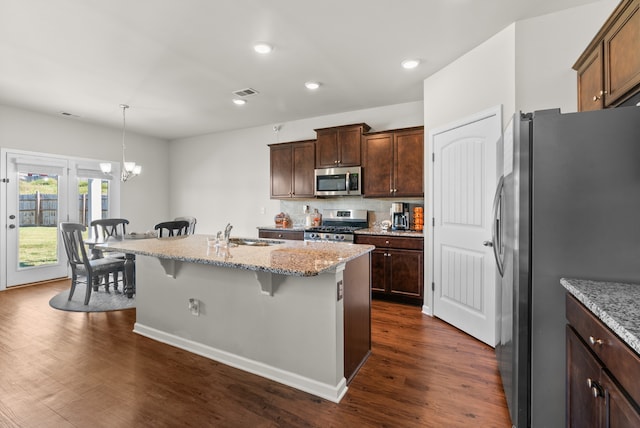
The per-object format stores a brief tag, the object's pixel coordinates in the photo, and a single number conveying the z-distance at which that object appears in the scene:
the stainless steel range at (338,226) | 4.14
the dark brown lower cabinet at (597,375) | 0.91
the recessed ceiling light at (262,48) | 2.75
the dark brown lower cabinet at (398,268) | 3.63
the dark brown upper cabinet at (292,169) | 4.80
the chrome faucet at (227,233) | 2.66
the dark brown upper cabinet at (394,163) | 3.89
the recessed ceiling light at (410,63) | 3.08
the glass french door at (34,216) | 4.52
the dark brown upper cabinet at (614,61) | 1.59
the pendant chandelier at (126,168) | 4.25
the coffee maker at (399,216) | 4.18
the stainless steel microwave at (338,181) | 4.32
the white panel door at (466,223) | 2.68
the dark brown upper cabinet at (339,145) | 4.33
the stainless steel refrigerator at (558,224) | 1.38
